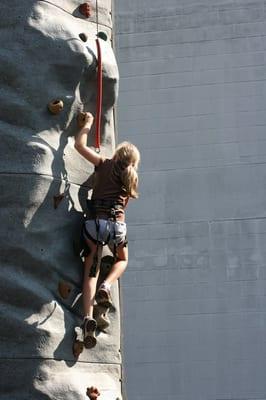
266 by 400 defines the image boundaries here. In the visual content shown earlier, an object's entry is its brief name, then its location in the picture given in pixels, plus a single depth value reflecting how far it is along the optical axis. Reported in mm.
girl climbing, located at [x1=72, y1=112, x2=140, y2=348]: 8389
